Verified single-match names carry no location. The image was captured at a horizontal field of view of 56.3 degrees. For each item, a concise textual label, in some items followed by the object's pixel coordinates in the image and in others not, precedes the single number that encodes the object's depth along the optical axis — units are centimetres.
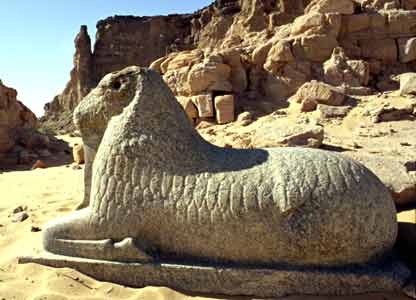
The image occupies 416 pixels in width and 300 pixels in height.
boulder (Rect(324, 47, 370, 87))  1043
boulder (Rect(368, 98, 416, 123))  852
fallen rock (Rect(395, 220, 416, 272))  285
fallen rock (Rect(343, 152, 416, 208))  351
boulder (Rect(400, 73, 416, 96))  939
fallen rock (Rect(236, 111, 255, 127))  974
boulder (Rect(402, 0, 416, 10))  1212
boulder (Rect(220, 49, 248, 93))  1115
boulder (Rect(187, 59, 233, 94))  1066
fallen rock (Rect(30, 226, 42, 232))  383
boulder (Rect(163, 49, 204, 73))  1242
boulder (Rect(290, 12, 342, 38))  1144
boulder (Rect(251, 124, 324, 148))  614
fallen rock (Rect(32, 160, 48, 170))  1008
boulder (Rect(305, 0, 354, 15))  1190
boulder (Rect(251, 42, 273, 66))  1152
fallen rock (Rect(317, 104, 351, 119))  889
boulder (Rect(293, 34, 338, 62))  1115
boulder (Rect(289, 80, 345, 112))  940
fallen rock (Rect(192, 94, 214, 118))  1053
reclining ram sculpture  243
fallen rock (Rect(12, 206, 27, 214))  458
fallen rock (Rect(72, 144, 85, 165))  923
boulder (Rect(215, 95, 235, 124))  1022
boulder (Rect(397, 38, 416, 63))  1109
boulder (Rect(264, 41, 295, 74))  1103
